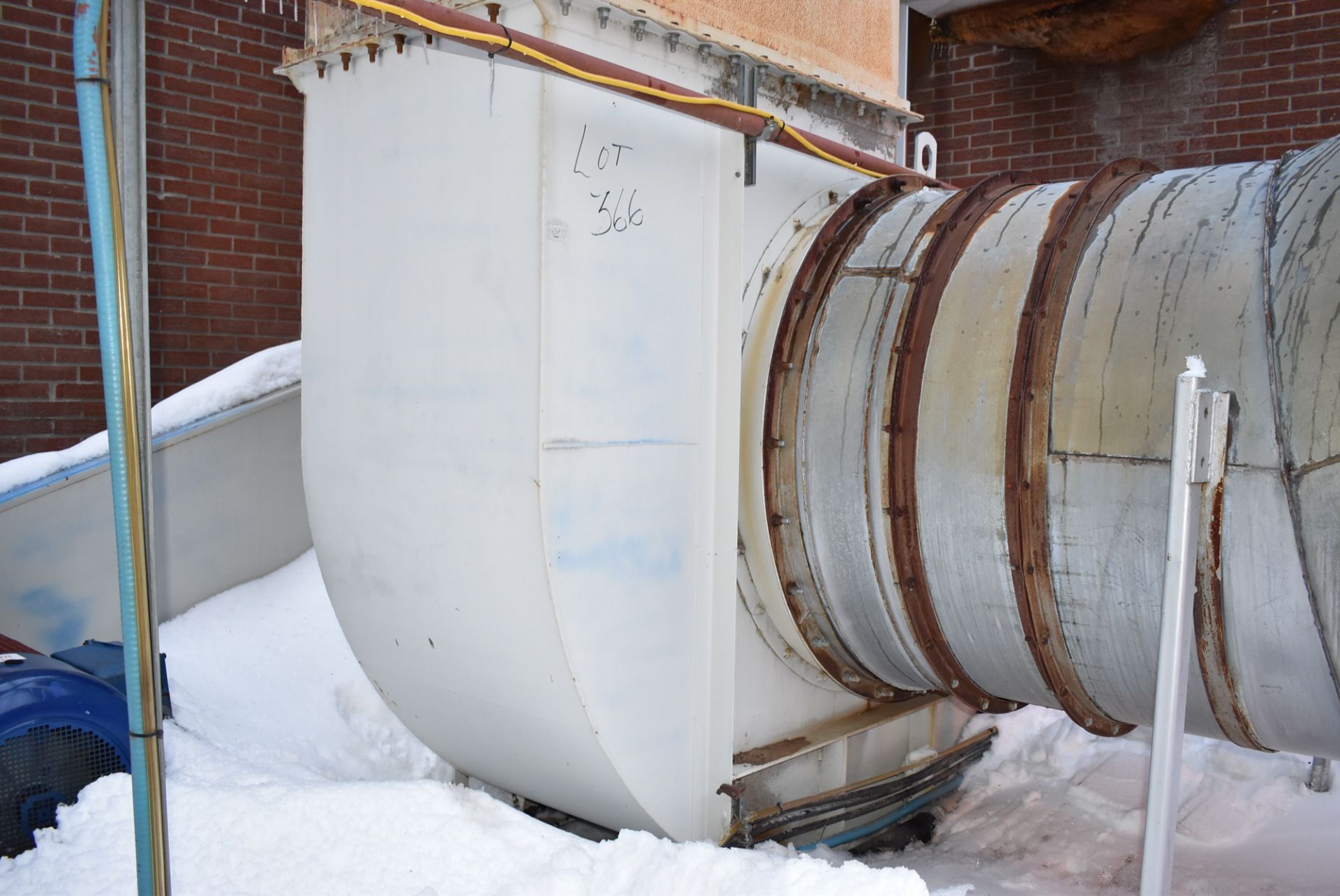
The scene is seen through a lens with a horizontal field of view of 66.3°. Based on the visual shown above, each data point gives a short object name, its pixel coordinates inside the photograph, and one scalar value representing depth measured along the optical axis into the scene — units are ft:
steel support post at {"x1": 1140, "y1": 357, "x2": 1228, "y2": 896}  5.64
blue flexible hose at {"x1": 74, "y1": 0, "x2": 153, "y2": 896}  4.73
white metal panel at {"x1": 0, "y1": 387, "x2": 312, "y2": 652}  11.37
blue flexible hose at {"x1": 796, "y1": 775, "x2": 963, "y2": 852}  9.27
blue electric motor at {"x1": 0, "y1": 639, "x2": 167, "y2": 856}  7.43
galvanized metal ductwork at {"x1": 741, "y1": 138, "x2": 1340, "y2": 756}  6.13
